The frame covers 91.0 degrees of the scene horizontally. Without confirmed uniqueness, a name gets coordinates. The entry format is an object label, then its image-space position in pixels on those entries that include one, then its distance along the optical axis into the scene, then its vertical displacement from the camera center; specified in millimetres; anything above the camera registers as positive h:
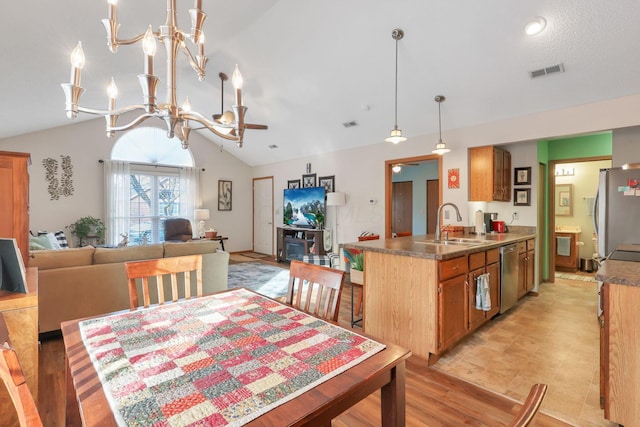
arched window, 6559 +624
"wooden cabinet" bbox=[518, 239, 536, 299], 3986 -728
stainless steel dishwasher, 3438 -739
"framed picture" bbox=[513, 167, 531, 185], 4582 +527
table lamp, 7129 -54
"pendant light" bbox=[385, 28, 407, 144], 2993 +770
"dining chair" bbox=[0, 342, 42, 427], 586 -334
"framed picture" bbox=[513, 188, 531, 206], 4566 +223
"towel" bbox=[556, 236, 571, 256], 5957 -652
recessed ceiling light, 2758 +1660
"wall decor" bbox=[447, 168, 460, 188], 4672 +510
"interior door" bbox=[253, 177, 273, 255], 8180 -68
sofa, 2934 -659
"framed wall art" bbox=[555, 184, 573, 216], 6277 +254
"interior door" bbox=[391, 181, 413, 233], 8438 +162
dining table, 800 -494
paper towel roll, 4109 -135
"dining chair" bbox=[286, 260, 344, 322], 1581 -389
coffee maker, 4660 -111
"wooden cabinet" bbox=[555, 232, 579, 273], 5918 -783
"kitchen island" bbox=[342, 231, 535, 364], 2508 -679
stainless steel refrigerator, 2986 +13
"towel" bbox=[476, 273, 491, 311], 2902 -763
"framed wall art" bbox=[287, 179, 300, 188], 7289 +687
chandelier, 1260 +575
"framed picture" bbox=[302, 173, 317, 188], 6914 +716
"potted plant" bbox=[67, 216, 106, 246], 6008 -315
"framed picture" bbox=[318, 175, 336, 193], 6519 +626
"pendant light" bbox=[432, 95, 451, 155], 3724 +1264
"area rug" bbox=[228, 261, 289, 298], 4776 -1148
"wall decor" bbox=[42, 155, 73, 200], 5875 +672
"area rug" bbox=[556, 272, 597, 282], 5367 -1153
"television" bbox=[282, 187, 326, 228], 6617 +123
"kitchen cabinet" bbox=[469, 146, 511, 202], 4297 +527
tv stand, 6340 -647
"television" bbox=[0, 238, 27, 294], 1687 -306
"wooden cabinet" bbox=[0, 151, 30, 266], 2035 +126
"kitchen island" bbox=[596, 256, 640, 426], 1626 -712
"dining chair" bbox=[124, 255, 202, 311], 1737 -342
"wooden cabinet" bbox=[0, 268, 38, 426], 1643 -603
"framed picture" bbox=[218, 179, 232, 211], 8148 +459
